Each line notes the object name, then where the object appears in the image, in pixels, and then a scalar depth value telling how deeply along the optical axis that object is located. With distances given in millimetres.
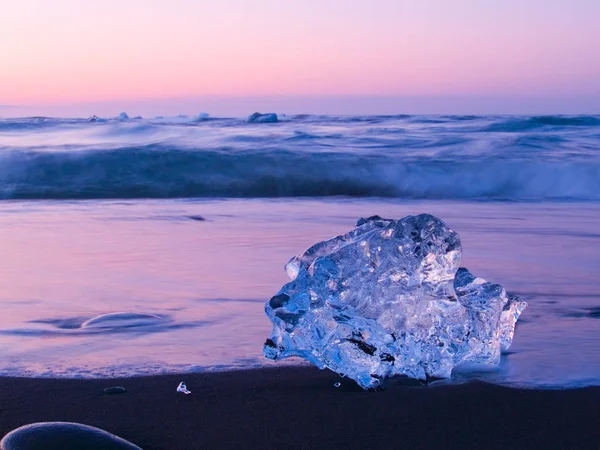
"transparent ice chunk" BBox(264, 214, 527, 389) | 2562
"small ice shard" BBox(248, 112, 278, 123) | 22359
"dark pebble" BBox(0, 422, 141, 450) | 1972
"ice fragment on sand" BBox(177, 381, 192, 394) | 2518
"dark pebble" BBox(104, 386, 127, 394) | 2500
